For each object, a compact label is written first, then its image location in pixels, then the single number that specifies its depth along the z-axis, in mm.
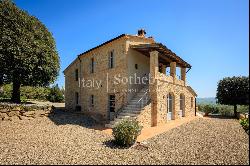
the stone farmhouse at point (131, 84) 10142
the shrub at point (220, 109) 20345
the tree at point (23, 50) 11952
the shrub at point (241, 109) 19744
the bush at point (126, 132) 6682
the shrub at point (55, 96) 23633
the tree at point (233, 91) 17652
